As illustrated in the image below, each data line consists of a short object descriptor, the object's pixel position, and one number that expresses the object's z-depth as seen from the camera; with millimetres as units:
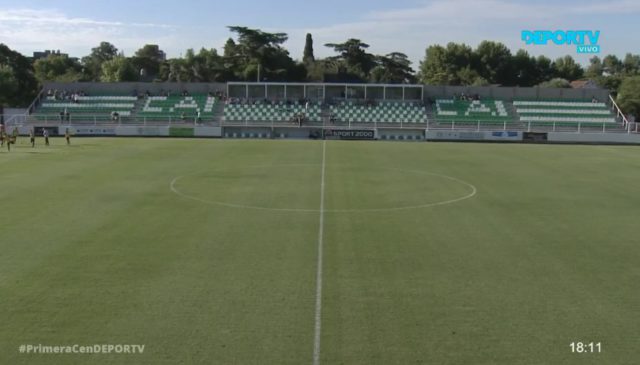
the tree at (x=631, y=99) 71688
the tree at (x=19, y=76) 69619
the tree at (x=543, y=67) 120250
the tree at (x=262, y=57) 99688
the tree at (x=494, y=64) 115375
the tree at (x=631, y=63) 141625
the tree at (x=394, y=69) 111688
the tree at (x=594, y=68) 141175
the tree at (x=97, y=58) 131150
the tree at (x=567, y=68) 124000
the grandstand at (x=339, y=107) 57094
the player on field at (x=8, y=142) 37094
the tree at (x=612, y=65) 148625
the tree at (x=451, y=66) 111438
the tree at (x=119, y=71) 105875
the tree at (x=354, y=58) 112562
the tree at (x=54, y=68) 107306
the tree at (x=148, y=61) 129750
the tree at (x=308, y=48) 126750
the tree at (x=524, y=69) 116625
